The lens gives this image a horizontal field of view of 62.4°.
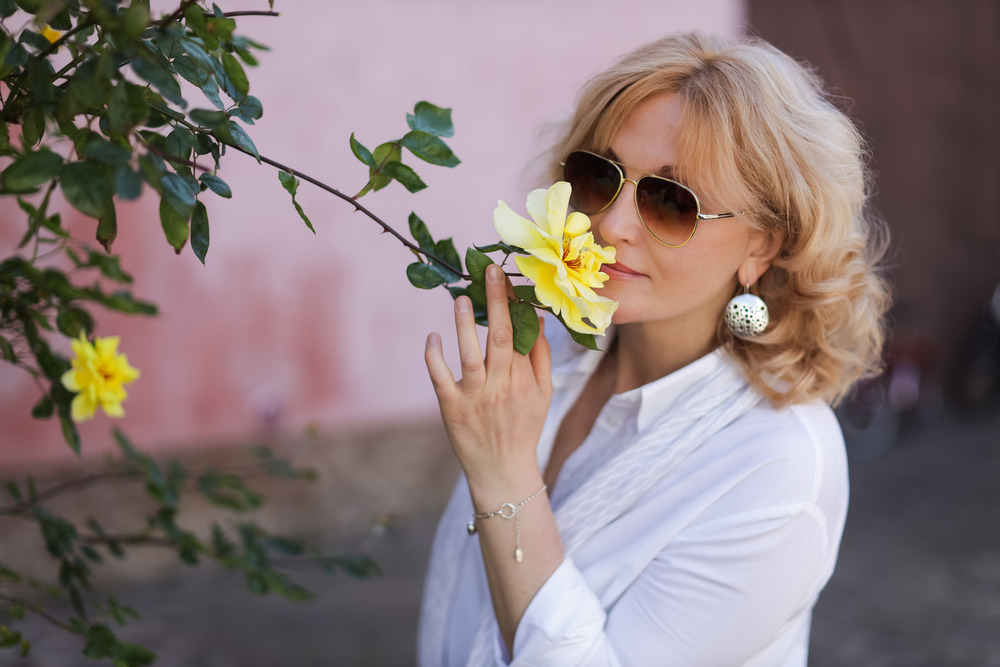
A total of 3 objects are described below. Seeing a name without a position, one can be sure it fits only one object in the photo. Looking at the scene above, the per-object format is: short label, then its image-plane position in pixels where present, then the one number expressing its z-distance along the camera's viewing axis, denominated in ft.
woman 4.34
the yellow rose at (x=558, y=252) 3.17
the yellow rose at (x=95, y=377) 3.83
